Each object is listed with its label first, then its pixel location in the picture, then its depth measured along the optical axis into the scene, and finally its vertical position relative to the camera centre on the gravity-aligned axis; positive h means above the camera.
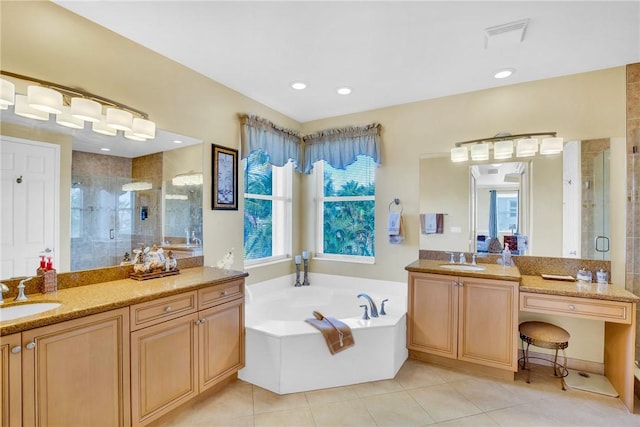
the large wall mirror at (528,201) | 2.57 +0.11
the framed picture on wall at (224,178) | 2.82 +0.33
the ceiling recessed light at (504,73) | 2.56 +1.22
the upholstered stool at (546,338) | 2.34 -0.99
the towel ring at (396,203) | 3.41 +0.11
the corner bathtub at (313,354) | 2.28 -1.12
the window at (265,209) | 3.41 +0.04
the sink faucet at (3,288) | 1.59 -0.41
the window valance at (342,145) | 3.46 +0.82
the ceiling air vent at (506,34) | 1.95 +1.21
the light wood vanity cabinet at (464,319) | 2.43 -0.91
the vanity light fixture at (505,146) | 2.66 +0.62
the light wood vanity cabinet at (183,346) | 1.76 -0.89
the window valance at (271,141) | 3.06 +0.80
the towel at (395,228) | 3.30 -0.17
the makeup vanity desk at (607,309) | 2.11 -0.71
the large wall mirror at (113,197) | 1.80 +0.11
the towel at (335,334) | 2.30 -0.94
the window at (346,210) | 3.71 +0.03
